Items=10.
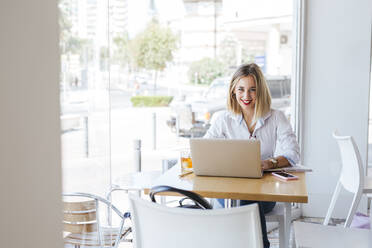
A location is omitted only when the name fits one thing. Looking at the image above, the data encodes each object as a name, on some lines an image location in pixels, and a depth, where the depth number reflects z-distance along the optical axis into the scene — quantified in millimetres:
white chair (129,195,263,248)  1357
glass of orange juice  2477
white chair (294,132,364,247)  3002
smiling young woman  2760
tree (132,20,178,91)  13781
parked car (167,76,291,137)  8094
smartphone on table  2242
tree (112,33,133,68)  13369
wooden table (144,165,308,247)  1942
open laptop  2154
